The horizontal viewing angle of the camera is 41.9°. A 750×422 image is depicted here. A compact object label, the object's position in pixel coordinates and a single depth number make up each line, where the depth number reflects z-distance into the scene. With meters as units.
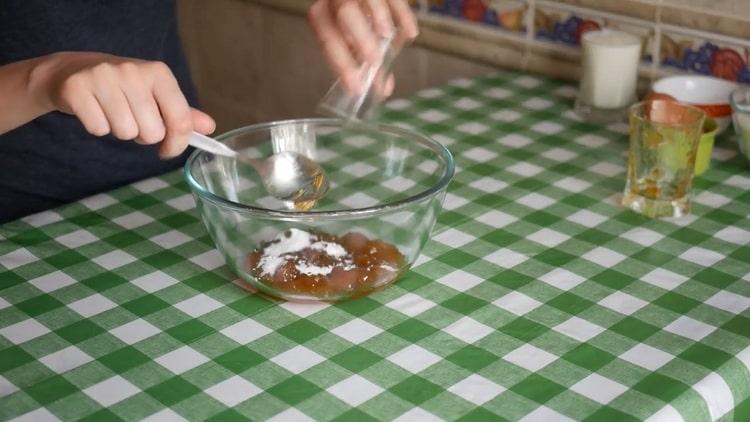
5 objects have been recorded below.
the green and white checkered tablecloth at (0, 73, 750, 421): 0.89
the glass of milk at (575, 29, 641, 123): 1.60
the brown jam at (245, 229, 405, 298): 1.05
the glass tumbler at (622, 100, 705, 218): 1.26
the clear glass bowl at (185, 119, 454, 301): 1.03
